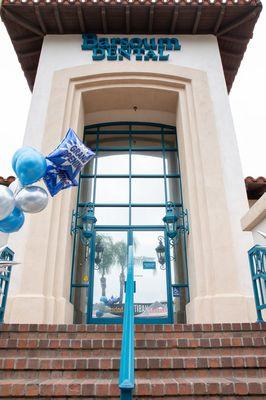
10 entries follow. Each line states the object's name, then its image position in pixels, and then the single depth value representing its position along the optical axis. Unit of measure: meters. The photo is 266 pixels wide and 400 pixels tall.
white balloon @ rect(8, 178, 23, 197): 3.31
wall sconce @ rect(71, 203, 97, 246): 6.72
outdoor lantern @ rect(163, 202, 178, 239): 6.83
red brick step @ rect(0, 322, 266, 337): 3.76
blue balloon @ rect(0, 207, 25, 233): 3.23
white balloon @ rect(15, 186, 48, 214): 3.21
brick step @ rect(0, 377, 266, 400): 2.55
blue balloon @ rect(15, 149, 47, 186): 3.18
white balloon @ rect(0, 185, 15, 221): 2.93
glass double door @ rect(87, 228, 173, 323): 6.37
